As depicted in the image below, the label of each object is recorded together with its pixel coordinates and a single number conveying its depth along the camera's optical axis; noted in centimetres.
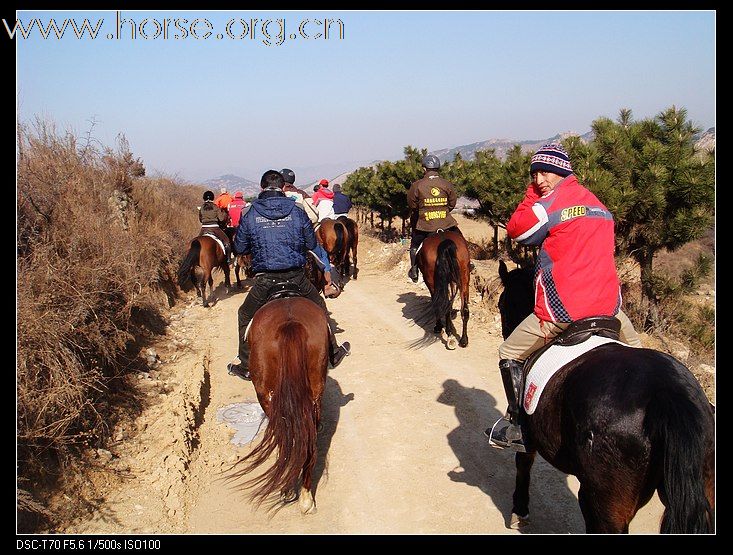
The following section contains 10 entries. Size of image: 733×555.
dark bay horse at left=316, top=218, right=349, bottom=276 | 1245
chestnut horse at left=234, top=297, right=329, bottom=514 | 411
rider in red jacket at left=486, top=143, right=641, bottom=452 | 316
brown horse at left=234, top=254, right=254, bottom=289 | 1324
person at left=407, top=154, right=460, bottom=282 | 864
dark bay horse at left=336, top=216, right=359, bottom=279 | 1360
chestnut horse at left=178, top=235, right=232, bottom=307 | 1113
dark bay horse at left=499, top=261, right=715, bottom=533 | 229
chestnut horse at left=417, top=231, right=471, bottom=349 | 806
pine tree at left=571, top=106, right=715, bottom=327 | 841
